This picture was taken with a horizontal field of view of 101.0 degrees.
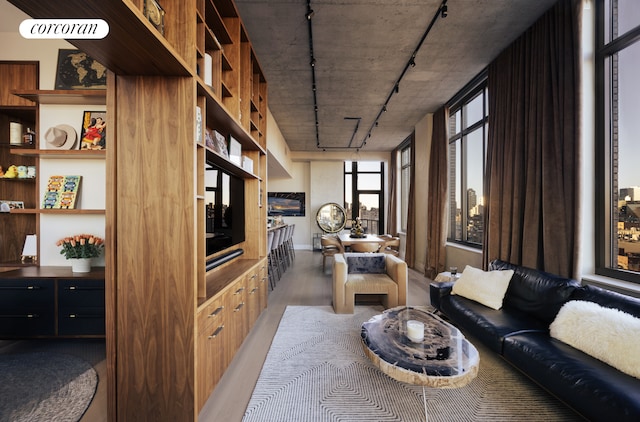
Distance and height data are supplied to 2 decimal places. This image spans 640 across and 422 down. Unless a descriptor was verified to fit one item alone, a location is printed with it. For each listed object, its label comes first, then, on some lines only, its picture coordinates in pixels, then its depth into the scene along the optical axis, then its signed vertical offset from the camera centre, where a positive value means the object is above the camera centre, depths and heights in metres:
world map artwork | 2.72 +1.42
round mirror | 9.51 -0.33
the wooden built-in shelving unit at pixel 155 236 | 1.59 -0.17
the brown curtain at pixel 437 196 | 5.04 +0.26
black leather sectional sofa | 1.40 -0.98
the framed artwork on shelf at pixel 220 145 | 2.41 +0.60
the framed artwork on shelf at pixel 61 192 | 2.71 +0.17
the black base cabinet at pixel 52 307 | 2.46 -0.92
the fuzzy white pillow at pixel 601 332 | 1.55 -0.81
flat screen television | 2.48 -0.01
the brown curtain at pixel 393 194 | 8.58 +0.48
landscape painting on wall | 9.63 +0.21
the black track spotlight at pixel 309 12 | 2.69 +2.05
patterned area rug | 1.78 -1.38
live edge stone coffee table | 1.46 -0.92
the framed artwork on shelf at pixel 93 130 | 2.69 +0.81
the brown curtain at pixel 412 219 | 6.55 -0.26
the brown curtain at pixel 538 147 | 2.57 +0.68
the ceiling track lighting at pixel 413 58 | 2.68 +2.06
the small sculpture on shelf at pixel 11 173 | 2.79 +0.38
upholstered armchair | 3.46 -1.02
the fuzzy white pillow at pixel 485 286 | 2.65 -0.82
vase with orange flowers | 2.58 -0.41
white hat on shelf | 2.69 +0.74
